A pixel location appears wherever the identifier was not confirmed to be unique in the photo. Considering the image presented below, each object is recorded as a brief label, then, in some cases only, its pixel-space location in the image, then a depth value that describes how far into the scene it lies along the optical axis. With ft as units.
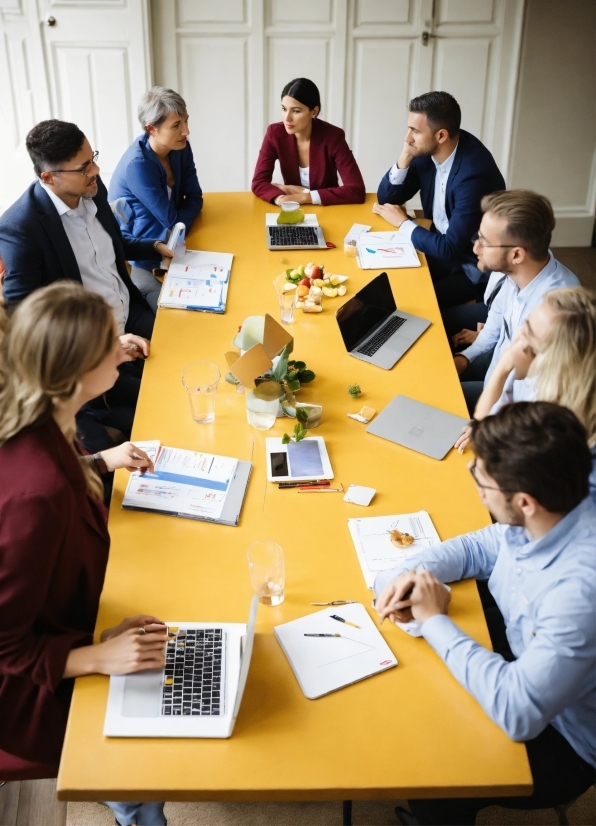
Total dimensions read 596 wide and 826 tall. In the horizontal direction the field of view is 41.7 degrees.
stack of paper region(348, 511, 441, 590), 6.01
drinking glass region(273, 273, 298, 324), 9.26
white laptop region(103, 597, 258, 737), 4.81
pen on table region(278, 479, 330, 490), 6.82
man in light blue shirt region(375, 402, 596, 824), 4.73
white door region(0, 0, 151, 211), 15.19
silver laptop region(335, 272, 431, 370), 8.60
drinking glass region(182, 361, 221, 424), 7.60
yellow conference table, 4.59
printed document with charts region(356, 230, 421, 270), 10.65
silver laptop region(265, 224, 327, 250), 11.10
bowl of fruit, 9.60
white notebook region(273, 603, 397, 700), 5.16
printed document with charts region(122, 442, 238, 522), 6.50
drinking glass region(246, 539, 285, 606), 5.65
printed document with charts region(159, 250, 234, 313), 9.62
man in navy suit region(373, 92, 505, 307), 10.93
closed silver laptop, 7.29
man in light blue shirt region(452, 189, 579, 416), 8.47
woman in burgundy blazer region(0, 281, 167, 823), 5.04
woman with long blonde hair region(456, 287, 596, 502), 6.24
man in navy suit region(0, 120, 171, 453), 8.75
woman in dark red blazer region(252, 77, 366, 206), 12.22
